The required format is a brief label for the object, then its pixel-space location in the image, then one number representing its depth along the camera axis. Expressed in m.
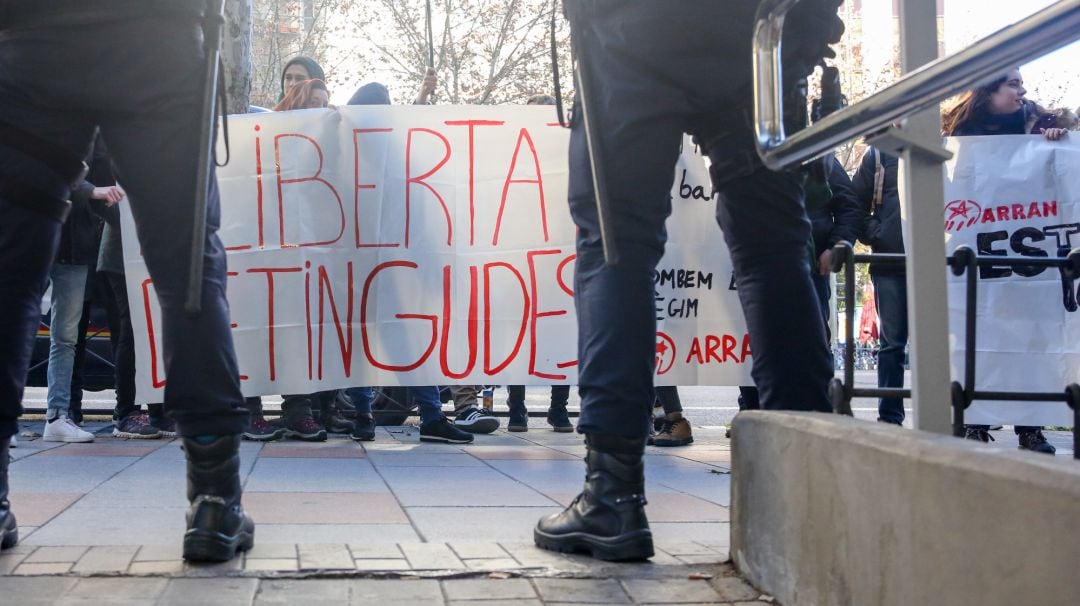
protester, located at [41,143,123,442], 6.26
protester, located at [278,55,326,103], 7.14
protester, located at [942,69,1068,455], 6.55
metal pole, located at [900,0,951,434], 2.17
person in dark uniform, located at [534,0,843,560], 2.82
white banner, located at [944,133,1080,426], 6.44
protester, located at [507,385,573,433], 7.74
